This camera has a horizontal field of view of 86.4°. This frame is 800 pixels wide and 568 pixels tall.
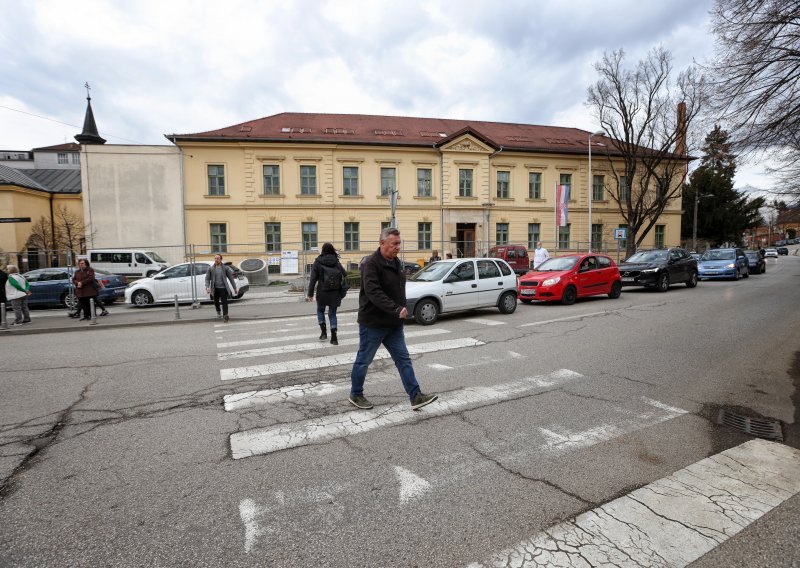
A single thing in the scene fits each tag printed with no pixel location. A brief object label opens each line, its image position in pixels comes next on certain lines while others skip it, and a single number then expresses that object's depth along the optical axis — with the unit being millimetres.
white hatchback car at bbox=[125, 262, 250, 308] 15664
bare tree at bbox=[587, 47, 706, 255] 29125
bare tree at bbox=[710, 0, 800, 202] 8359
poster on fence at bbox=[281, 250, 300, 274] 19922
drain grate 4082
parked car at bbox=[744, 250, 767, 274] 27016
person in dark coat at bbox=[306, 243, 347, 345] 8094
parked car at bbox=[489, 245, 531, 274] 24734
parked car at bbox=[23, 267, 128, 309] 15570
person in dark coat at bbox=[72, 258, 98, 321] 11750
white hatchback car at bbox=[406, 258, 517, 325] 10195
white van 22703
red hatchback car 13312
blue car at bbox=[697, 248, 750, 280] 21609
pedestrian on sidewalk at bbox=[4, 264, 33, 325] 11550
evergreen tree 46281
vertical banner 31000
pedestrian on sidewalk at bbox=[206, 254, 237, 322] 11383
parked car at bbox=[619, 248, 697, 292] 16312
